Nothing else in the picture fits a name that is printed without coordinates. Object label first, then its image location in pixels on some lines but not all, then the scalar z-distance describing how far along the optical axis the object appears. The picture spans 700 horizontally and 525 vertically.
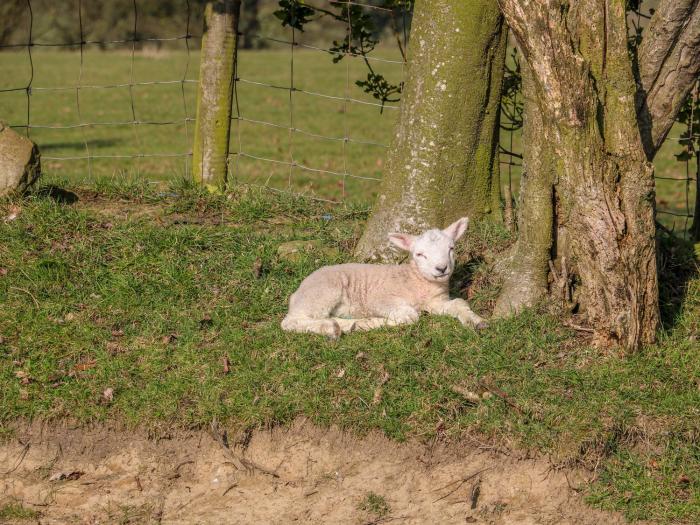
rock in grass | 14.80
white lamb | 12.04
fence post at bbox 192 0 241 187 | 15.77
